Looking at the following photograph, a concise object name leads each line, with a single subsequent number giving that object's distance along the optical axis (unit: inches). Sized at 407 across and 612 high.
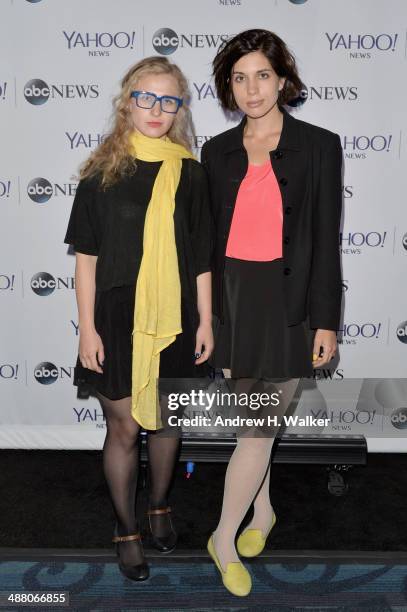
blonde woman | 81.0
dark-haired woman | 79.0
